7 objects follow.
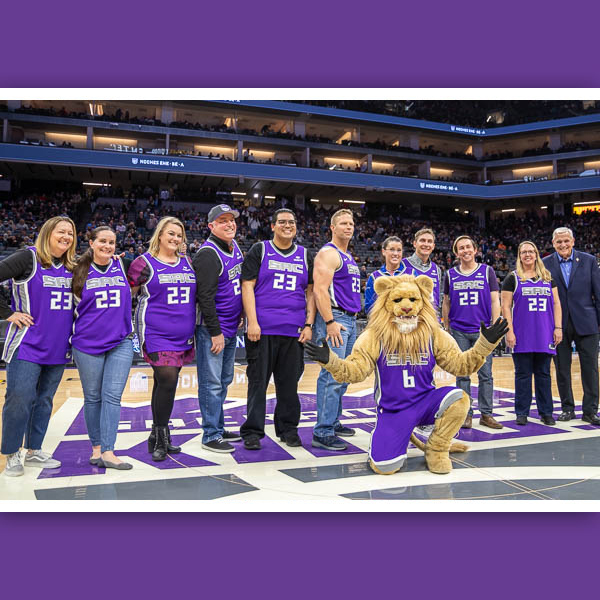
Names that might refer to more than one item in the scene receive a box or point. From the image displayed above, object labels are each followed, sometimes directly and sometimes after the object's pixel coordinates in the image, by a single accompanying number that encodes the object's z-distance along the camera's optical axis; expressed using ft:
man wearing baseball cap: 11.07
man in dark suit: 14.93
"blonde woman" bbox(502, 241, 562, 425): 14.08
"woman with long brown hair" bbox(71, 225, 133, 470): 9.93
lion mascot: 9.64
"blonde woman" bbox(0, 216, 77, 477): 9.66
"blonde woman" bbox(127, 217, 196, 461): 10.61
